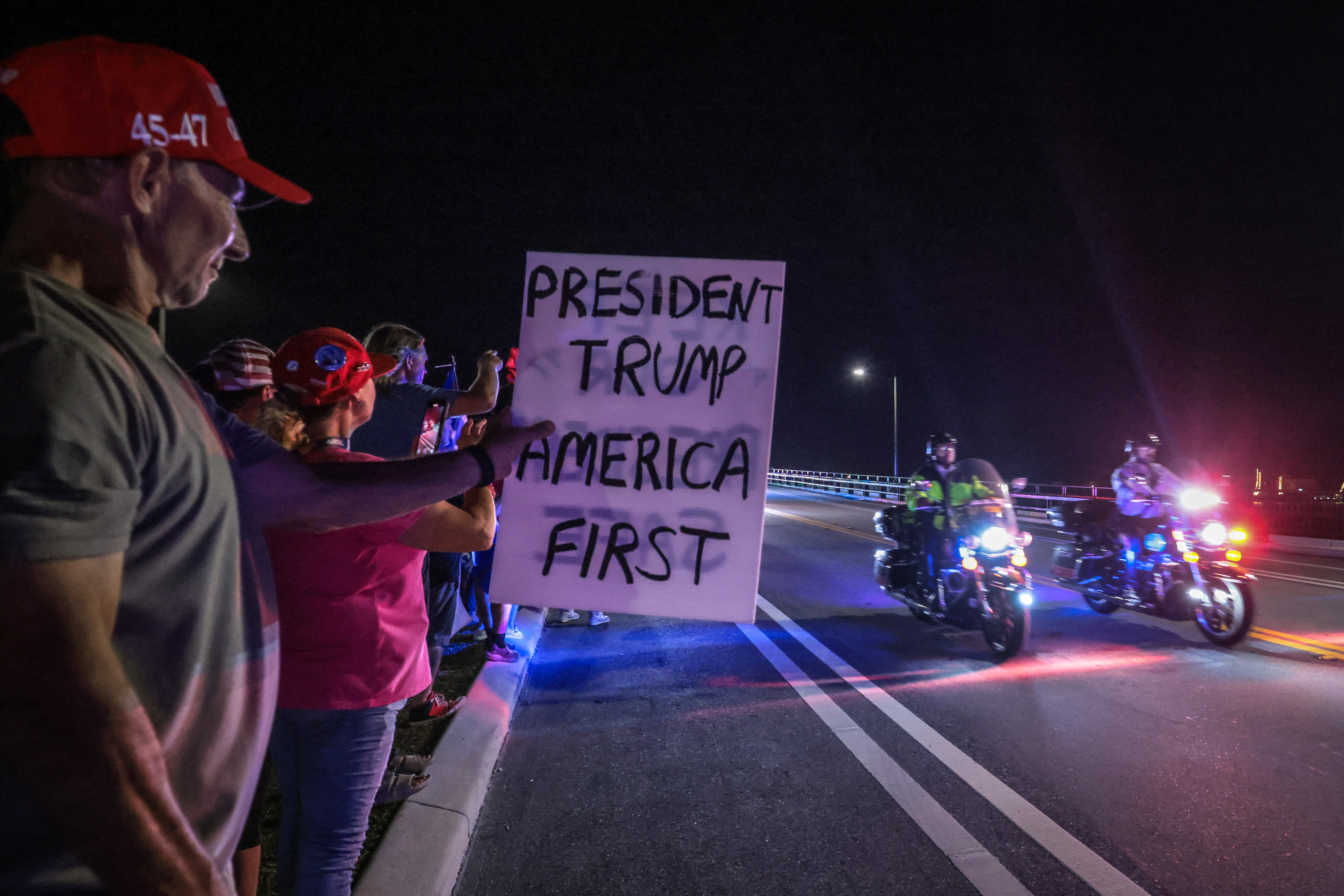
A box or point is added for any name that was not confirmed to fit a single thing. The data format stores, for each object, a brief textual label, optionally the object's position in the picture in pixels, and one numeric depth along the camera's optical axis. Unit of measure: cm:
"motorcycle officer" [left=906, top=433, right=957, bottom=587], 738
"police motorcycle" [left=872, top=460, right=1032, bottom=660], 642
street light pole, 3522
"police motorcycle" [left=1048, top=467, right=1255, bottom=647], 679
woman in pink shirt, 190
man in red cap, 74
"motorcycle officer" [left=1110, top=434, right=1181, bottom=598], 761
